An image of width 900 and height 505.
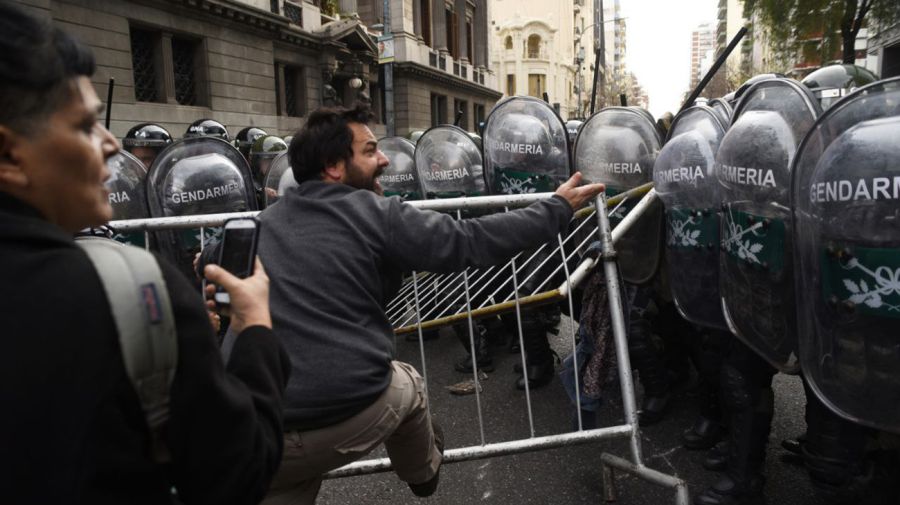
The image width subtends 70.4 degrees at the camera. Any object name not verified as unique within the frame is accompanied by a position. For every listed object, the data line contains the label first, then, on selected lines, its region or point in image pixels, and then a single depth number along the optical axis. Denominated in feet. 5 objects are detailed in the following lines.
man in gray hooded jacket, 6.04
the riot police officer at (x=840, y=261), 5.76
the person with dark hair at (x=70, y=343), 2.78
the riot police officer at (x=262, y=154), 22.52
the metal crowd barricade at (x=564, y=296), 8.68
